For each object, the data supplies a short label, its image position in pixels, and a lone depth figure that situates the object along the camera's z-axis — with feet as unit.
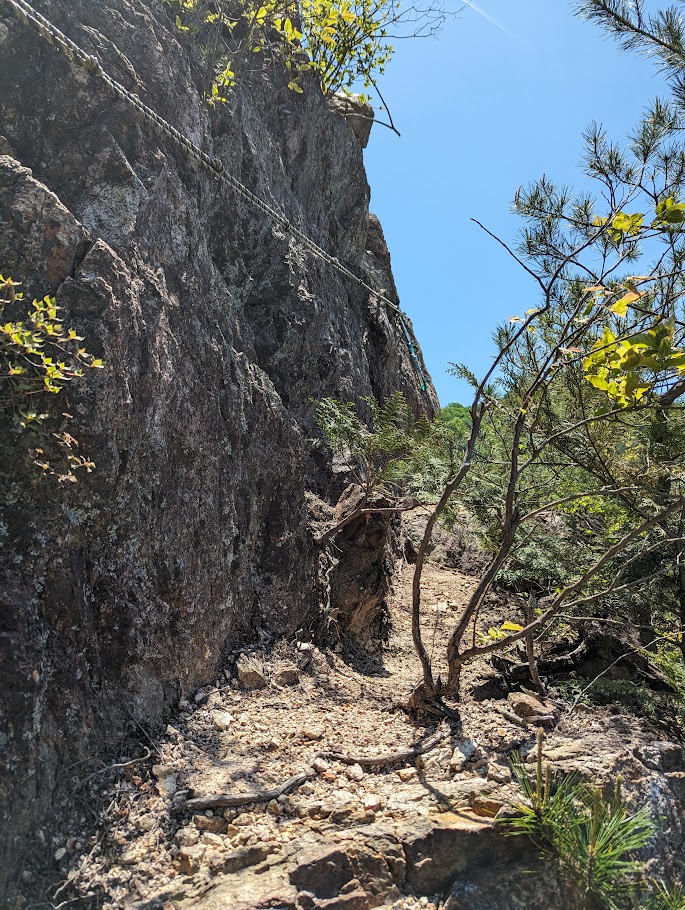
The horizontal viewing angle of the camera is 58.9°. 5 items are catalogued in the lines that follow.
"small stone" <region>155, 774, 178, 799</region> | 9.05
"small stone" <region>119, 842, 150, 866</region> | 7.97
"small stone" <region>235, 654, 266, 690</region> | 12.59
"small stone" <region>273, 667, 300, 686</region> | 13.23
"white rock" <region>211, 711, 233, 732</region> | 11.00
